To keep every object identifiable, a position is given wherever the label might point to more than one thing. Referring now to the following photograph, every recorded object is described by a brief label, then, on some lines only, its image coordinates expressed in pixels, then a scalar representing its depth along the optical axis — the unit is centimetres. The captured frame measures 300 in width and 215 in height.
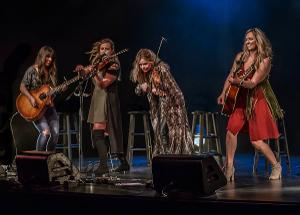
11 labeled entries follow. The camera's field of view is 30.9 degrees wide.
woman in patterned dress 603
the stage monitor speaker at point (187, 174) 410
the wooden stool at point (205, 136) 718
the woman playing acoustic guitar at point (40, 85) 673
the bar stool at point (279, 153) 670
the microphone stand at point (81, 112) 611
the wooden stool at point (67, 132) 764
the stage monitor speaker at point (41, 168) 496
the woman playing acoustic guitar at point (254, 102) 558
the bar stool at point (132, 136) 762
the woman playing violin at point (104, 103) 650
